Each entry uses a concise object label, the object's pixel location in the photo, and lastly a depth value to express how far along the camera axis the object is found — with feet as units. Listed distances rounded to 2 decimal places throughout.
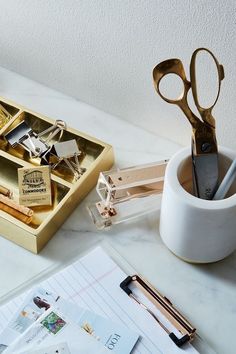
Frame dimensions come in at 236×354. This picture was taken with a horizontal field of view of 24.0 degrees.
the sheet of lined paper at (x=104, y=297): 2.10
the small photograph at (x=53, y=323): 2.11
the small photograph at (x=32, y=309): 2.13
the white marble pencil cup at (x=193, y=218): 2.04
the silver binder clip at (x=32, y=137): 2.68
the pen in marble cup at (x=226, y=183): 2.07
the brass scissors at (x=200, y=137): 2.03
